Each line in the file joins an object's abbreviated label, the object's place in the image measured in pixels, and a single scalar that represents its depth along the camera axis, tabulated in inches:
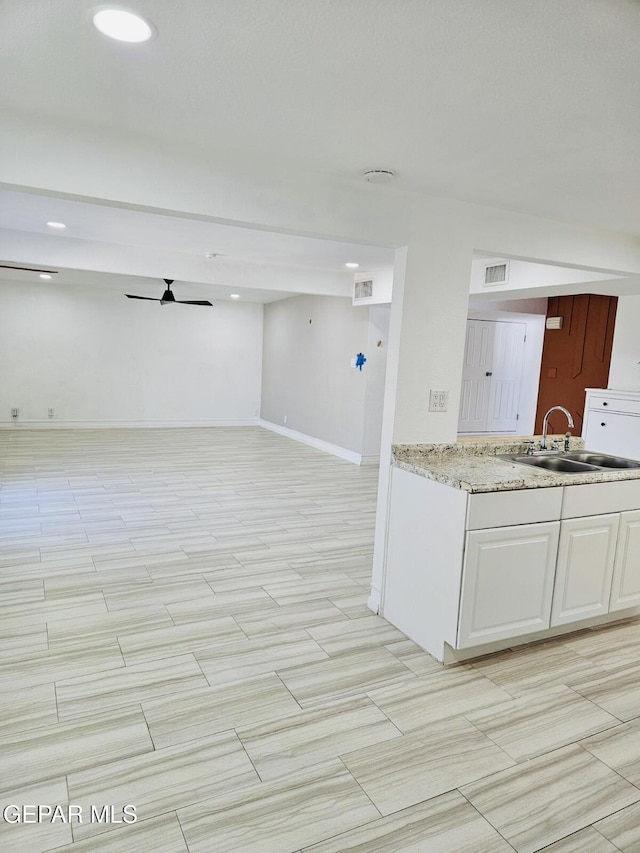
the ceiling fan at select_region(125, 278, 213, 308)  291.2
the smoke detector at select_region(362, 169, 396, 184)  102.5
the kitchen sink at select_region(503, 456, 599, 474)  126.3
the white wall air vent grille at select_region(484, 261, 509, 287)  196.1
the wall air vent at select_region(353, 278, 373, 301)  271.0
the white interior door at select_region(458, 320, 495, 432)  342.0
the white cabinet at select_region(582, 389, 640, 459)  221.1
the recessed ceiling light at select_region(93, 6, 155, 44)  58.8
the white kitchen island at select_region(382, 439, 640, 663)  100.3
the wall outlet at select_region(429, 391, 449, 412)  122.3
